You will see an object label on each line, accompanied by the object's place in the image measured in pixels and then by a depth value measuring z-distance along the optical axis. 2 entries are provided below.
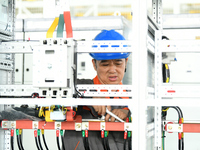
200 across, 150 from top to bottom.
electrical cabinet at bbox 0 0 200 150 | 2.32
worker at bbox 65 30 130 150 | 2.76
